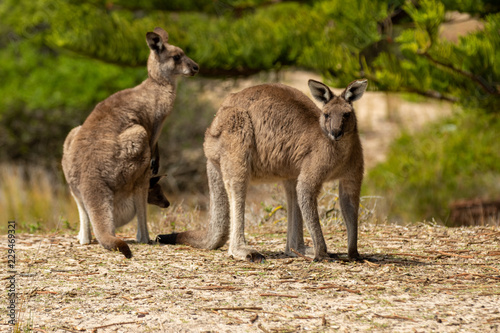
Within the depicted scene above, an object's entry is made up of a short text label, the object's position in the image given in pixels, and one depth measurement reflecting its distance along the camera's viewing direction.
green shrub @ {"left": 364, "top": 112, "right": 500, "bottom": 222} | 23.50
